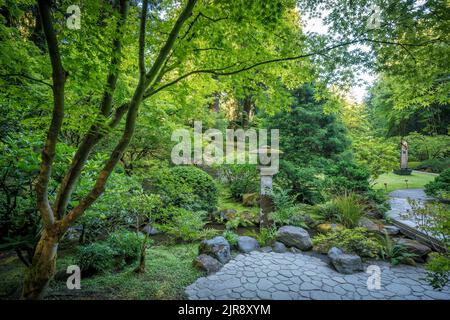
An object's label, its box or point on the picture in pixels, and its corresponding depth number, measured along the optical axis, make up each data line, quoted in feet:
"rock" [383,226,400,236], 16.34
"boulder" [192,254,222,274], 12.08
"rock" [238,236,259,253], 15.10
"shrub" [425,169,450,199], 23.46
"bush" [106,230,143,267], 12.50
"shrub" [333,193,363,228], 17.05
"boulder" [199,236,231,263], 13.33
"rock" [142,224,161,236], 17.69
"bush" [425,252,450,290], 7.09
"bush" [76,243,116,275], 11.05
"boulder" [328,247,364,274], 12.07
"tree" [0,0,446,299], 6.71
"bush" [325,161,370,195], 21.52
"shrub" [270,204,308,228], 17.99
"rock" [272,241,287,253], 15.07
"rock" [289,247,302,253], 14.99
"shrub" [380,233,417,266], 12.94
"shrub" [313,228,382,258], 13.46
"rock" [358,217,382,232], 16.20
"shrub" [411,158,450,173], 38.18
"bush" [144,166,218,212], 19.13
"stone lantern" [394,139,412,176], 37.92
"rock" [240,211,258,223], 19.70
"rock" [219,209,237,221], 20.22
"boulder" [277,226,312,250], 15.18
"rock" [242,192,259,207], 23.89
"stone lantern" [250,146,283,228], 21.24
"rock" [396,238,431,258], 13.16
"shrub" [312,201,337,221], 19.08
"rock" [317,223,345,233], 16.39
